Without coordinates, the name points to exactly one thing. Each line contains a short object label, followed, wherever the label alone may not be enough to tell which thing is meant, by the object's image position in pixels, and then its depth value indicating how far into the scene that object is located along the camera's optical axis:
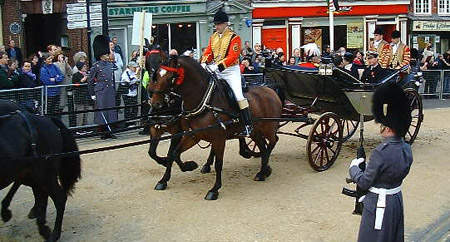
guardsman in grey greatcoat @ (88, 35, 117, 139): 13.31
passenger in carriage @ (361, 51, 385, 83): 11.63
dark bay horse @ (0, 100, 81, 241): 6.22
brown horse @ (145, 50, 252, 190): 8.23
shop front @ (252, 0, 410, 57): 28.80
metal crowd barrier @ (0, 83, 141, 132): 12.41
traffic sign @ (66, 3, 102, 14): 14.27
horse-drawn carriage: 10.31
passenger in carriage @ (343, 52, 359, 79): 11.46
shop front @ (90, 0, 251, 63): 25.27
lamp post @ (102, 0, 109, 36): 14.29
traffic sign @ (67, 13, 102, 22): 14.22
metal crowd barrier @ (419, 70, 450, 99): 20.16
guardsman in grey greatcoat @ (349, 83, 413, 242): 5.11
